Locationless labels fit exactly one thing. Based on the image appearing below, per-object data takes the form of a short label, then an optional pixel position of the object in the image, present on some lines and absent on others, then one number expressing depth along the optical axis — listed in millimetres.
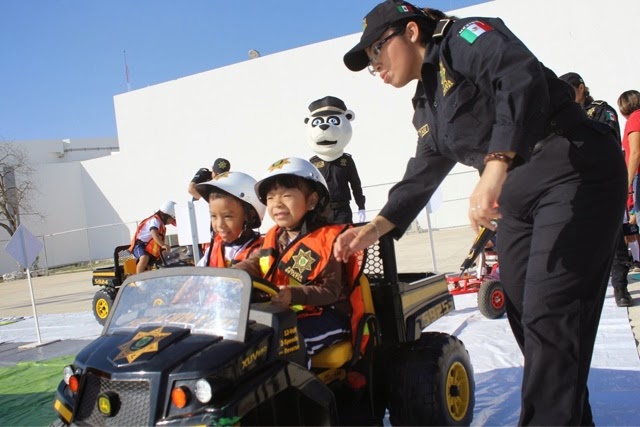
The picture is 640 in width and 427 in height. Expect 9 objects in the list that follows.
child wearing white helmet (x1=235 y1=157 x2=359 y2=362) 2386
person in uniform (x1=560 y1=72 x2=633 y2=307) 4281
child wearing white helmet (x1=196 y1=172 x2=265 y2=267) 3121
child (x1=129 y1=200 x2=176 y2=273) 7398
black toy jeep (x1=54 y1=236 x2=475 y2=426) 1702
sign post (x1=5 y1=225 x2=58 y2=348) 6344
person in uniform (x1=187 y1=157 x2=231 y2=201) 6253
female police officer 1631
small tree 24656
